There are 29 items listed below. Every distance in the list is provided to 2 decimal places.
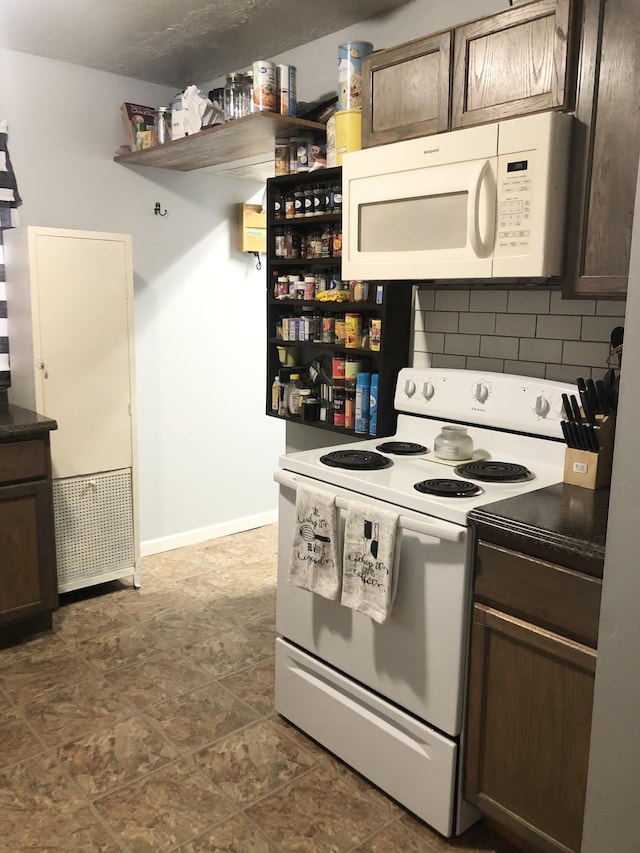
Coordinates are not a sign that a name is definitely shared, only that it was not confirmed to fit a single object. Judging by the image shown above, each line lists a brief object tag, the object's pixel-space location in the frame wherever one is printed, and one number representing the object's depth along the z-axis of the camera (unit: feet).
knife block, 6.09
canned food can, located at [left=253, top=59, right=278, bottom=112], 8.63
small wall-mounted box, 13.02
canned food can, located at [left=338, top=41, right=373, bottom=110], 7.91
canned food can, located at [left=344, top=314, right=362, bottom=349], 8.60
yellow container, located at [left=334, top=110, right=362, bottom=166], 7.95
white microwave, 5.96
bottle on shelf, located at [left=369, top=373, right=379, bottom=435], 8.48
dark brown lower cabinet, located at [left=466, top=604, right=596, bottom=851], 5.04
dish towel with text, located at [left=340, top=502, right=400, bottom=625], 5.98
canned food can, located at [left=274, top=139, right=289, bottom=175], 9.29
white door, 9.86
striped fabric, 10.25
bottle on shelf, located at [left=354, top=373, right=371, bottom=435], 8.56
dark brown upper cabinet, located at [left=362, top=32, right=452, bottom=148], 6.77
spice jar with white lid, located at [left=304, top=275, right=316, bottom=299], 9.17
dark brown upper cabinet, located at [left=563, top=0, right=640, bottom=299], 5.53
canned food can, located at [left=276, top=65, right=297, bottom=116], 8.73
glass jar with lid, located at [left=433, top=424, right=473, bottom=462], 7.17
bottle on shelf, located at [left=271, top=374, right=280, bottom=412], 9.84
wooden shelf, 8.84
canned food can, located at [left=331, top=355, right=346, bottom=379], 8.93
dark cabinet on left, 8.97
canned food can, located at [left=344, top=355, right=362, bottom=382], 8.77
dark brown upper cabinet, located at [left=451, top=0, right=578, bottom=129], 5.86
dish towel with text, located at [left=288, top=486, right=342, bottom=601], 6.54
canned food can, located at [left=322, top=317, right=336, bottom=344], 9.02
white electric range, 5.84
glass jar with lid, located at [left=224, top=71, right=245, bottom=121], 9.33
